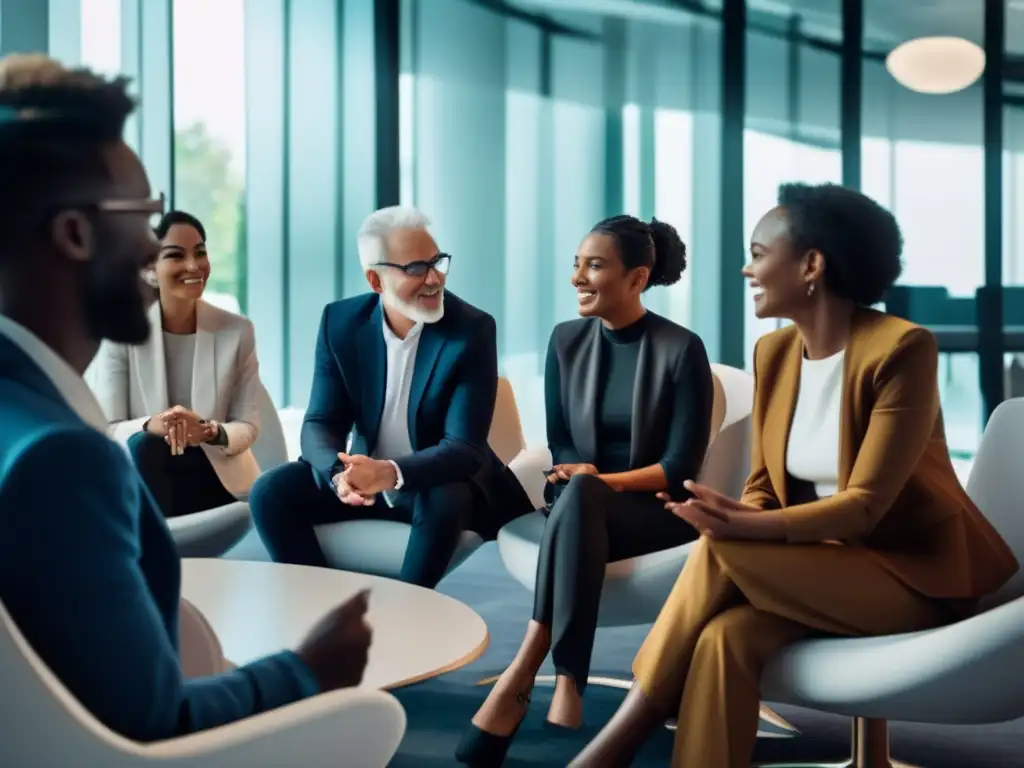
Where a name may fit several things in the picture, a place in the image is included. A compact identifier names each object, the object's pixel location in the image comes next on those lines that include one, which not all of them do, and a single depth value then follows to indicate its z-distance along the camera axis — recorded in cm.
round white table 178
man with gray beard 323
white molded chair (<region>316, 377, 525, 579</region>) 324
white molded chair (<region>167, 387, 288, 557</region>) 343
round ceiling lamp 593
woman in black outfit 267
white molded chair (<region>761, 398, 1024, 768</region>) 192
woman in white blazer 355
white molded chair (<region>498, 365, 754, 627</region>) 280
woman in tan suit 212
